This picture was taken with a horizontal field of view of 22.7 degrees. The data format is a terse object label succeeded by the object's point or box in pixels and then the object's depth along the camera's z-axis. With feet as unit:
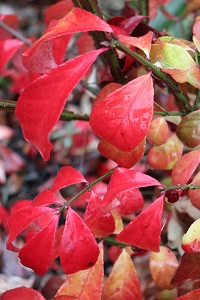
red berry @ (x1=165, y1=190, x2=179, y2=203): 2.00
